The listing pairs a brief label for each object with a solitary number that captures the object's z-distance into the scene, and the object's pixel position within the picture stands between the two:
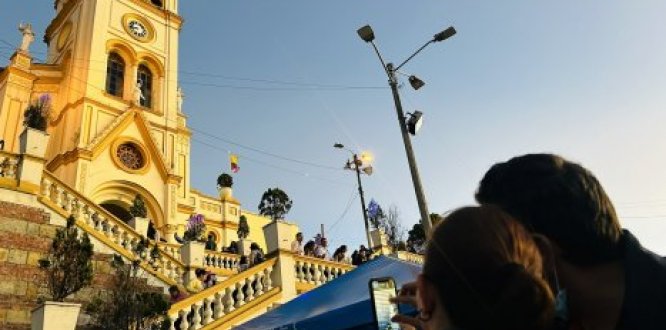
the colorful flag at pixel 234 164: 33.00
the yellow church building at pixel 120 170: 9.90
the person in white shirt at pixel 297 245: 12.67
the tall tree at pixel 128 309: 8.30
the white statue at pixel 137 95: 24.94
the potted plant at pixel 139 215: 14.27
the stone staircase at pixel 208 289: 9.77
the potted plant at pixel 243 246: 19.54
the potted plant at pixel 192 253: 13.97
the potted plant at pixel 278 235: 11.89
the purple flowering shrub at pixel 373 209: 23.62
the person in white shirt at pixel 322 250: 15.41
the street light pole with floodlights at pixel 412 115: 9.10
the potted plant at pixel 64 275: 7.36
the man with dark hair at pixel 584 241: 1.30
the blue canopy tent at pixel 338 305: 5.07
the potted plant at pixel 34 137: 10.69
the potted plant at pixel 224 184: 30.92
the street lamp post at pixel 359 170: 21.51
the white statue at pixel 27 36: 24.69
